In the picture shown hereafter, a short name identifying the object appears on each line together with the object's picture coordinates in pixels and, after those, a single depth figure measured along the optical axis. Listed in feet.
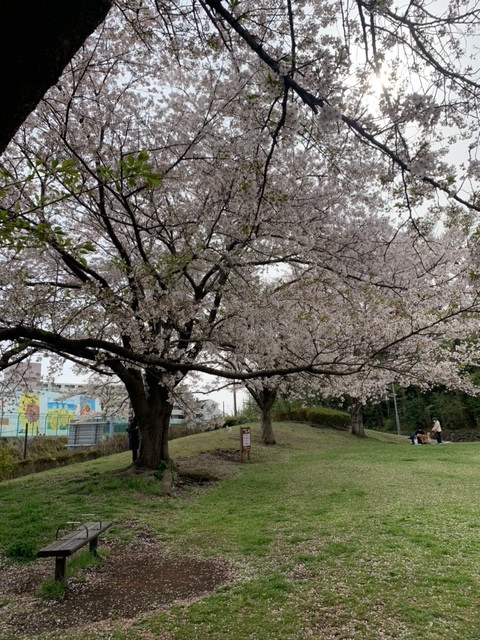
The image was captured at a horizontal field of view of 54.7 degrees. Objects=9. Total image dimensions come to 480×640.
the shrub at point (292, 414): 89.56
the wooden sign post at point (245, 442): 47.29
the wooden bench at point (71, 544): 13.90
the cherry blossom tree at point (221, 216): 11.28
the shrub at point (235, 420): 84.74
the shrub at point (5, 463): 36.78
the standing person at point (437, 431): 70.18
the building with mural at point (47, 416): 75.39
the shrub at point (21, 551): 18.16
